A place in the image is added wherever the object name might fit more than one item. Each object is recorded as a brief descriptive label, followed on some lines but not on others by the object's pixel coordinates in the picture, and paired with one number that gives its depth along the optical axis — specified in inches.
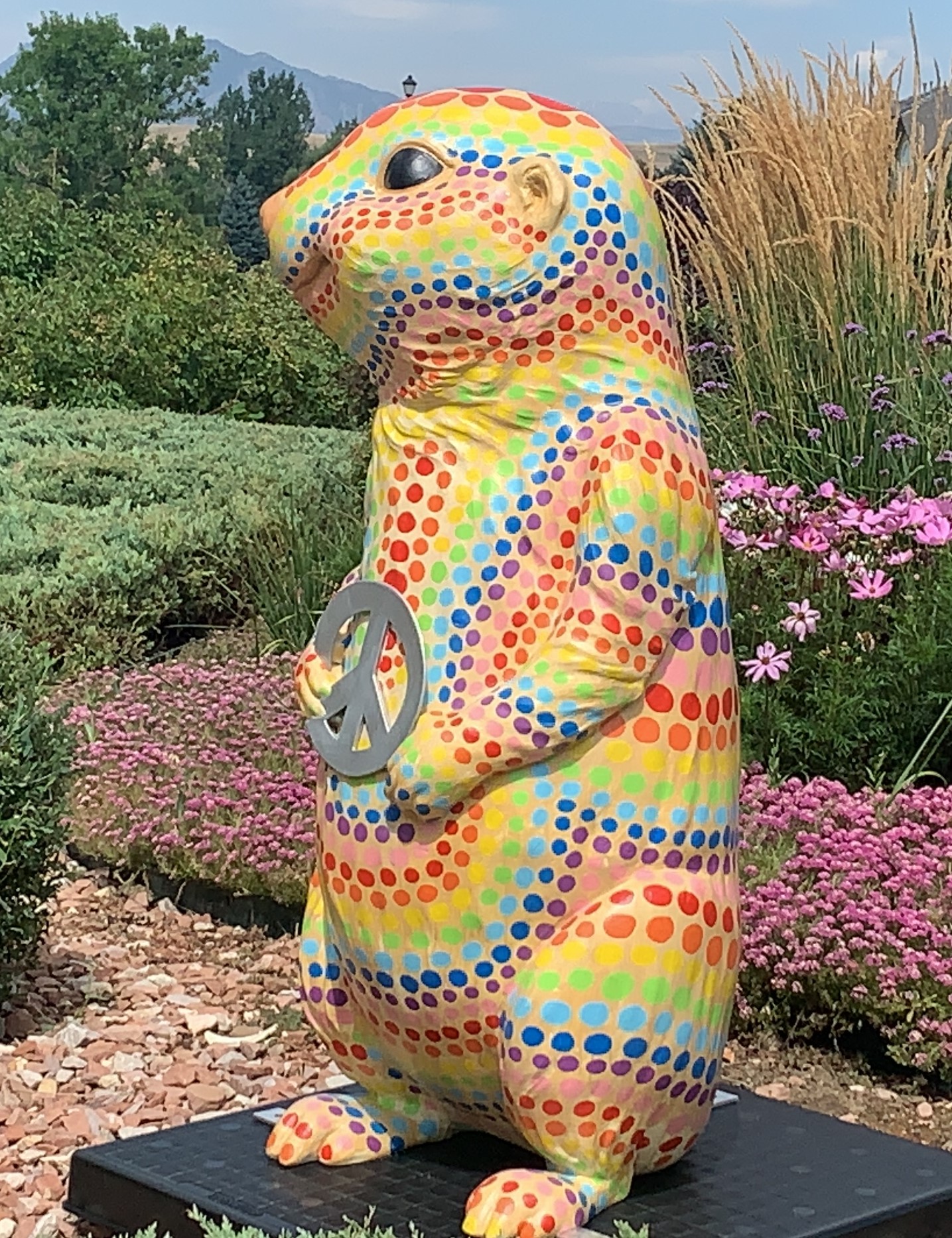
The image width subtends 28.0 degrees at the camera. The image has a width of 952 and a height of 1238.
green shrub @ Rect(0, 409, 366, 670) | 318.7
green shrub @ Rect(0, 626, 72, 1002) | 175.8
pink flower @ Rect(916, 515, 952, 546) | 230.5
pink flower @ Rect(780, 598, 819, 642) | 220.4
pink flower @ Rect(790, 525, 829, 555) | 234.7
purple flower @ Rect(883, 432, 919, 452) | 262.4
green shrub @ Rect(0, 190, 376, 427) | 581.9
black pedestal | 110.2
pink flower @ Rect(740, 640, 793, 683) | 214.2
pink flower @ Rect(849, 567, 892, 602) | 227.0
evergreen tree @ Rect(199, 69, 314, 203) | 3494.1
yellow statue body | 106.0
